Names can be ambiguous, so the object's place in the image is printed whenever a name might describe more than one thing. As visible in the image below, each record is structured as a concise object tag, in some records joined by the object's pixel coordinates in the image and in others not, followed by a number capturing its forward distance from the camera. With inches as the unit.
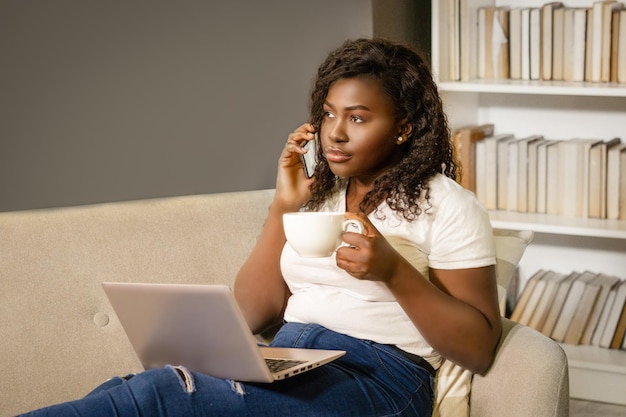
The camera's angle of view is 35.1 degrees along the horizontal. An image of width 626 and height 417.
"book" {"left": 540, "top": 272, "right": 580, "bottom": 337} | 121.2
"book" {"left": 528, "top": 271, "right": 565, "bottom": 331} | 121.6
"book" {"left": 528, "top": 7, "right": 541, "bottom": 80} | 118.2
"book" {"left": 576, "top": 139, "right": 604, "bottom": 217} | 117.3
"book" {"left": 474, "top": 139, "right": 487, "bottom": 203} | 123.5
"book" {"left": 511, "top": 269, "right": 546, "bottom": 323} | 122.9
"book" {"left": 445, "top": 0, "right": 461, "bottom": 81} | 118.4
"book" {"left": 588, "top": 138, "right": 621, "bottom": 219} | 116.5
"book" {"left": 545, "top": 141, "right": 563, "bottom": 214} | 119.3
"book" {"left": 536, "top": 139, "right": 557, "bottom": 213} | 119.9
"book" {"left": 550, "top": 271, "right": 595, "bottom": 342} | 120.4
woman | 61.0
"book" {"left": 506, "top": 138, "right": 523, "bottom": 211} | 121.6
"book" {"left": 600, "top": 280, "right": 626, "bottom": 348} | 118.6
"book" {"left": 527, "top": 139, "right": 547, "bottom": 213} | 120.6
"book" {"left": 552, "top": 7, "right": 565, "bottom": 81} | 116.9
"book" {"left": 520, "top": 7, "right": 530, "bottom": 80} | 118.7
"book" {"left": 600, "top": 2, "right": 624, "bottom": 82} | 113.8
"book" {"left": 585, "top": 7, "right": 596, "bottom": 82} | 115.3
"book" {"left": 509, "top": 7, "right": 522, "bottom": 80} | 119.5
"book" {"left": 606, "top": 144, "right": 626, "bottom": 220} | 115.6
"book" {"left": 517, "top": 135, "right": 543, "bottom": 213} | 121.0
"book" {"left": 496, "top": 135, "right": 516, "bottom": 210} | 122.2
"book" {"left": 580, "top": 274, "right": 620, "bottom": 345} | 119.6
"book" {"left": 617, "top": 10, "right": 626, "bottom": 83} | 113.4
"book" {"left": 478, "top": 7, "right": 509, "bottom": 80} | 120.3
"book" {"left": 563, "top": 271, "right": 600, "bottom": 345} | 119.6
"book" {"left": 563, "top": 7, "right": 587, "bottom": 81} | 115.7
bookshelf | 114.9
